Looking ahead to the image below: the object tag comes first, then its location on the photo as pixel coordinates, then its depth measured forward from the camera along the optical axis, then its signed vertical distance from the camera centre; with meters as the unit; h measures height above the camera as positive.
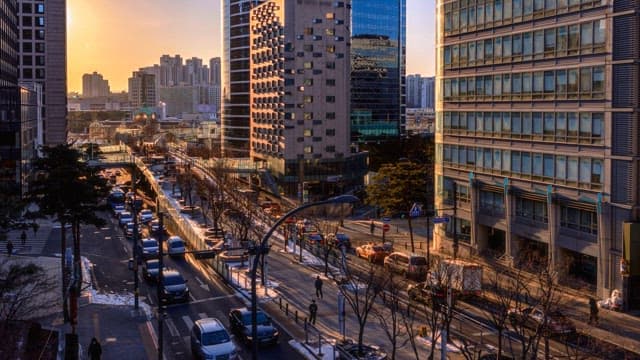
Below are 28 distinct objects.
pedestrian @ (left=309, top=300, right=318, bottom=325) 32.81 -8.08
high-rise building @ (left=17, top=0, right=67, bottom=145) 108.06 +12.98
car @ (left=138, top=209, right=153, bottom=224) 69.69 -7.79
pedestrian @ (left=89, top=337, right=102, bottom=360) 26.62 -7.95
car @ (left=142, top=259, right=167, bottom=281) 42.84 -8.11
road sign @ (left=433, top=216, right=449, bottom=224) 42.53 -4.91
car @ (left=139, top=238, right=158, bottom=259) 49.42 -7.76
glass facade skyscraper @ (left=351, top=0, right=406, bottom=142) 139.00 +14.06
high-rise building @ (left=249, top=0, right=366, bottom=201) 94.94 +5.63
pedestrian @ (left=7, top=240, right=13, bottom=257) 48.59 -7.58
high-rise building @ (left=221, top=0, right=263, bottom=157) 129.75 +10.62
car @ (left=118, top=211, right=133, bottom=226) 67.94 -7.75
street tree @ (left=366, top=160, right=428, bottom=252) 60.72 -4.25
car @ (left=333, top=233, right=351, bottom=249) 50.89 -7.56
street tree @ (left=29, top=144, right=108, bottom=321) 35.75 -2.64
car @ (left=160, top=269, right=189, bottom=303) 37.16 -7.88
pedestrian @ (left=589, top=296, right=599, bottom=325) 32.65 -8.08
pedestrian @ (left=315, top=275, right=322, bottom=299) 38.06 -8.05
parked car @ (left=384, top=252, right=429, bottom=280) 42.06 -7.64
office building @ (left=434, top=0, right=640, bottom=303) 38.31 +0.24
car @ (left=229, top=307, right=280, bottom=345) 29.47 -8.03
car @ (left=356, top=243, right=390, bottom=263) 48.62 -7.93
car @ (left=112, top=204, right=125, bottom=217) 75.74 -7.86
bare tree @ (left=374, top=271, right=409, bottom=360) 26.82 -8.42
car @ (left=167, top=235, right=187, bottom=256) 51.17 -7.84
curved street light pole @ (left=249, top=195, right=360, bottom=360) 18.65 -3.25
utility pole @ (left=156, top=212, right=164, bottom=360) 25.98 -6.50
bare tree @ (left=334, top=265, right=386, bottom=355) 27.11 -7.75
